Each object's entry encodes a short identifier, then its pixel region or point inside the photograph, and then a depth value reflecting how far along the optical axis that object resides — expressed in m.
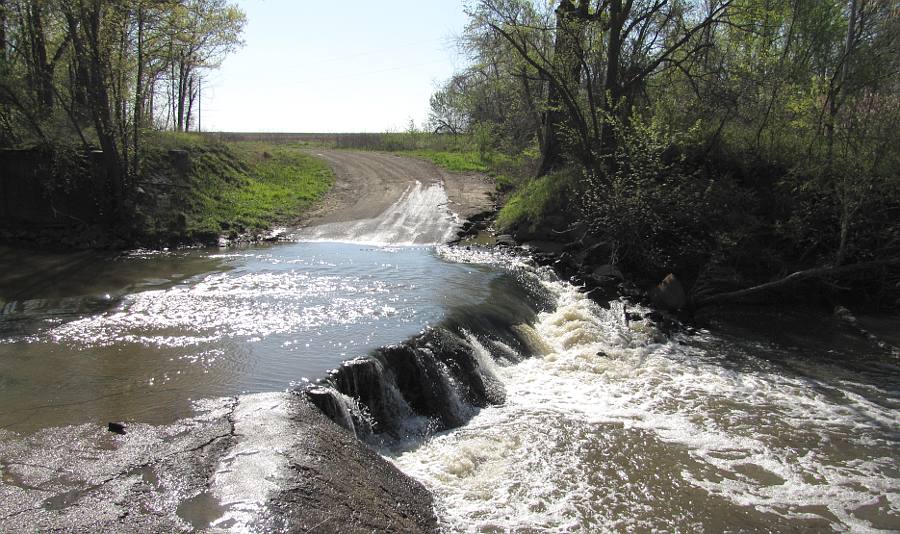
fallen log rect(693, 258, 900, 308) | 12.71
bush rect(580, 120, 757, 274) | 15.58
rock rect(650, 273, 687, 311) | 14.38
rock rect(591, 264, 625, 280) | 15.56
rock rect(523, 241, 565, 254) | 18.03
